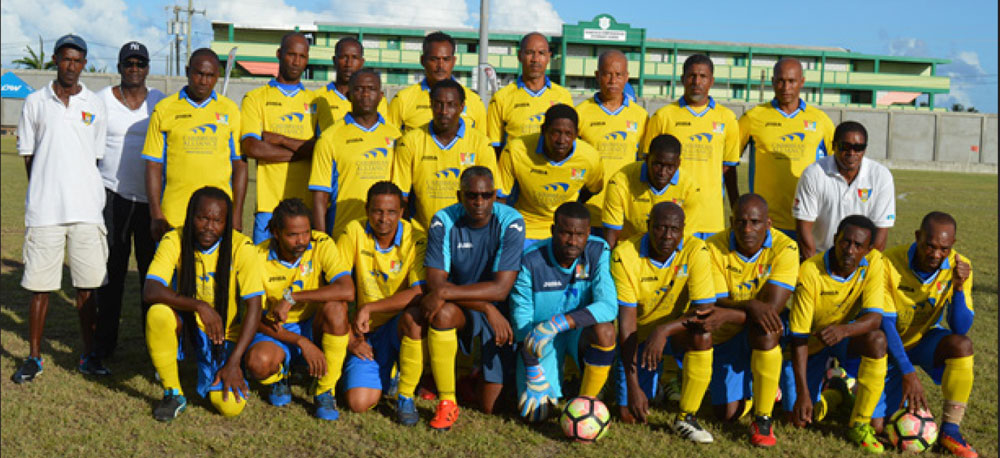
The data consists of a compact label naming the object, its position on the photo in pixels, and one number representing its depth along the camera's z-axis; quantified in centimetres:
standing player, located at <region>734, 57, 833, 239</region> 626
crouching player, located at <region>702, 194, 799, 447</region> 480
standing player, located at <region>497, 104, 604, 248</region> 562
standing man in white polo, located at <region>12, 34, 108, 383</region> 557
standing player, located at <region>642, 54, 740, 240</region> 603
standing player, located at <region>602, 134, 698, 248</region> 555
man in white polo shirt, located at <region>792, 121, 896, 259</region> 555
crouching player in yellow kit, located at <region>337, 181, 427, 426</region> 505
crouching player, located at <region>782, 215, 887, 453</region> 476
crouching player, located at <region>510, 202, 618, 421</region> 487
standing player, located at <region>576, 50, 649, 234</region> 610
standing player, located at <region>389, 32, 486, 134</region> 616
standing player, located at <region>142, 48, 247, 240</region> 574
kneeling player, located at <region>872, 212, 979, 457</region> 474
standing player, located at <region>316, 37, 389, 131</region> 634
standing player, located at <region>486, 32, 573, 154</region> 627
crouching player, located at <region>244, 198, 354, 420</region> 504
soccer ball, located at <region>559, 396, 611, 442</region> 468
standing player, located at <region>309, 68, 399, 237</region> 573
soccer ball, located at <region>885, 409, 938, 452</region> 466
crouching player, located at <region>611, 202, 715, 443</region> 486
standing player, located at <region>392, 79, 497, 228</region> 561
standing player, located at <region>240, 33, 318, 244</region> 612
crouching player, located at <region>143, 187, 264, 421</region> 489
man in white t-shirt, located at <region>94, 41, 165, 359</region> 608
